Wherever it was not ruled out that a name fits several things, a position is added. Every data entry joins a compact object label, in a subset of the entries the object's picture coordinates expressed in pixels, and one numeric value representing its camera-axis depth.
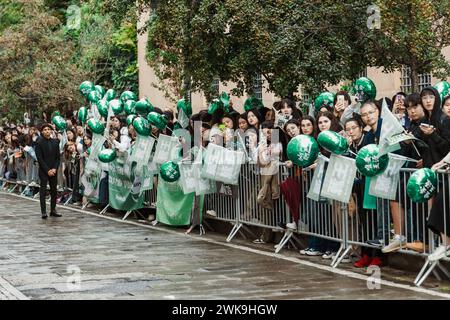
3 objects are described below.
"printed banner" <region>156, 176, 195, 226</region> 14.80
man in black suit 17.89
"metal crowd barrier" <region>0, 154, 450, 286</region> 9.65
